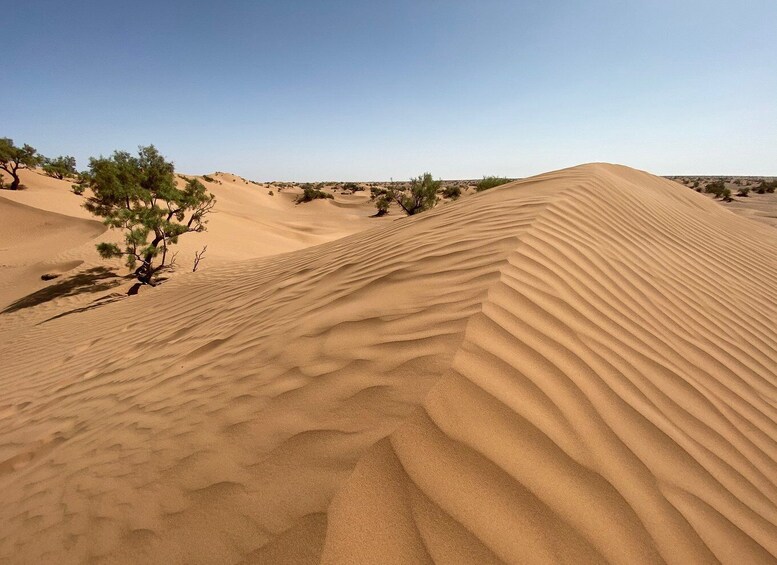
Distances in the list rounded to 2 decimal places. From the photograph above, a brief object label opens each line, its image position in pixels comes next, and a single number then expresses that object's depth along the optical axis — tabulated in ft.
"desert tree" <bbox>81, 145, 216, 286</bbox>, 25.96
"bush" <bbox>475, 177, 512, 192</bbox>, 63.93
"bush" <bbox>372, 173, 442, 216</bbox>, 73.00
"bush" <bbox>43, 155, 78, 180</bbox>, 77.22
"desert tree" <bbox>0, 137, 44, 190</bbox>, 71.36
